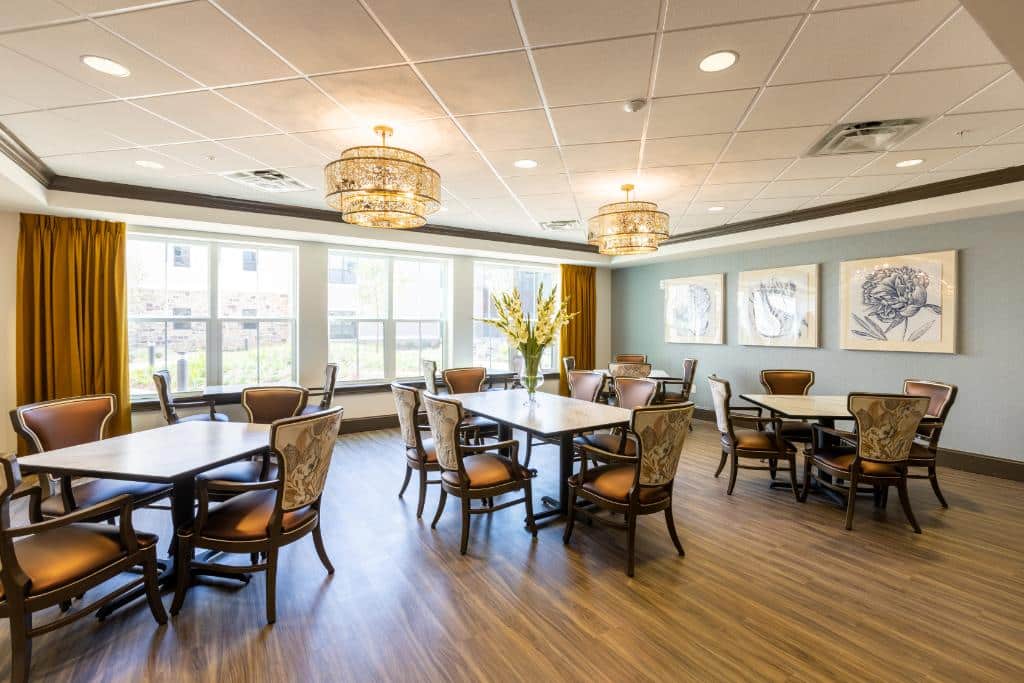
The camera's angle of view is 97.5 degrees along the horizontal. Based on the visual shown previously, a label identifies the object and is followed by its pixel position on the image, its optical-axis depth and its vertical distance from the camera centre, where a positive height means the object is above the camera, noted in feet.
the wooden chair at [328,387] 15.84 -1.88
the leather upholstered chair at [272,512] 7.14 -2.99
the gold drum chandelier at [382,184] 9.15 +3.15
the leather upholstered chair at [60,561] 5.56 -3.11
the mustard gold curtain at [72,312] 14.20 +0.76
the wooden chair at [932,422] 11.21 -2.19
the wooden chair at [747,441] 12.28 -2.99
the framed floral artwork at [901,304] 15.30 +1.19
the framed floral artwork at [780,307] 18.74 +1.28
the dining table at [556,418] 9.86 -1.97
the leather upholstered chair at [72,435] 8.02 -2.13
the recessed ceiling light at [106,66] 7.27 +4.47
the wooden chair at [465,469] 9.43 -3.00
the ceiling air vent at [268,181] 13.19 +4.73
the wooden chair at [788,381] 16.22 -1.64
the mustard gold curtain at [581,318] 26.30 +1.06
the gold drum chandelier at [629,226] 13.07 +3.26
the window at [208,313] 16.75 +0.88
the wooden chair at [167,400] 13.57 -1.98
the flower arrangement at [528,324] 11.70 +0.30
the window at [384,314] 20.68 +1.03
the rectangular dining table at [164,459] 6.86 -2.07
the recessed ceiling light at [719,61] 7.06 +4.43
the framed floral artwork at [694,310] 22.27 +1.33
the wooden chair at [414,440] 10.95 -2.64
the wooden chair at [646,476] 8.52 -2.81
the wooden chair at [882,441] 10.10 -2.43
